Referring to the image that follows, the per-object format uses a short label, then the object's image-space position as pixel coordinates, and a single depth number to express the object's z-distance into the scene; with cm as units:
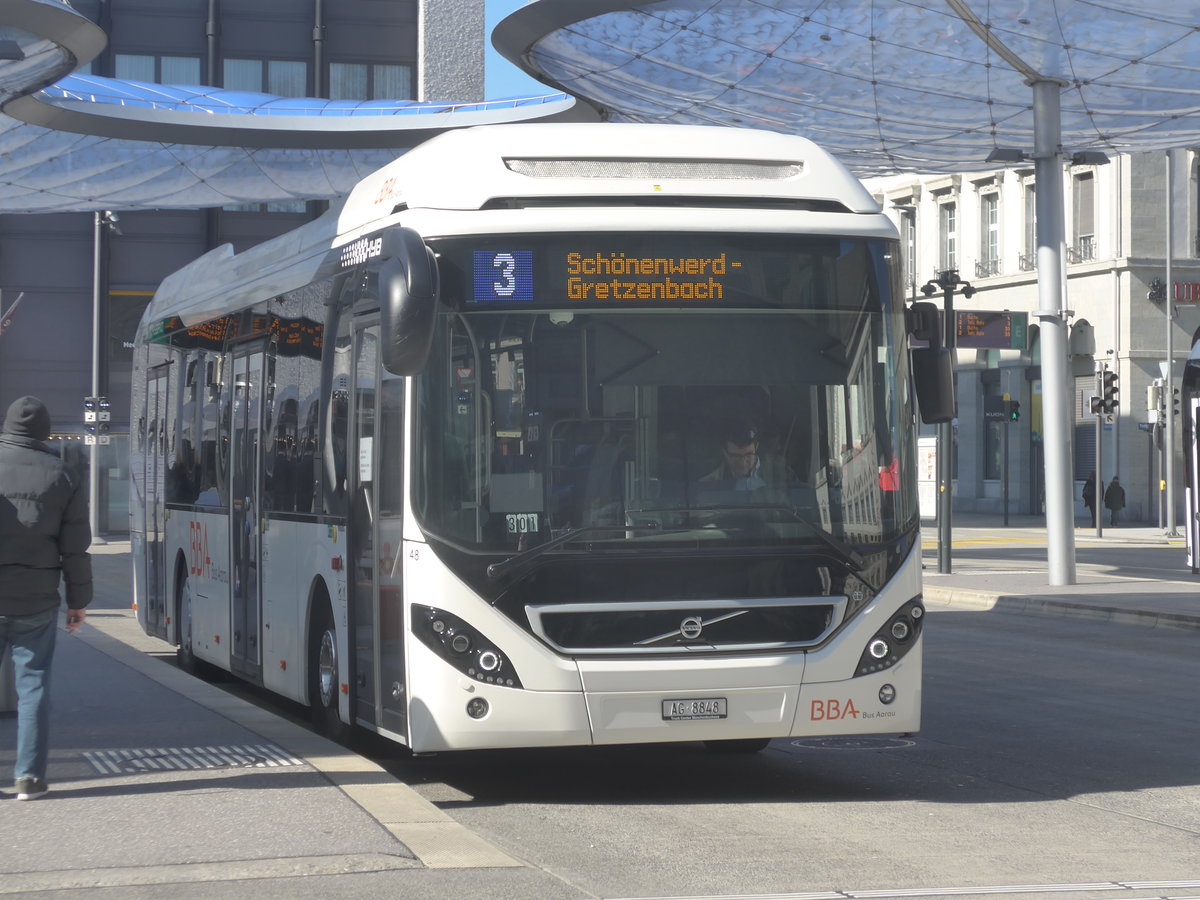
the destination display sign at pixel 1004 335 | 4719
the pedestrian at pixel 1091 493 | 4662
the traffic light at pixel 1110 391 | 4025
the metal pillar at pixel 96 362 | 4128
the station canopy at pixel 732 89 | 2391
